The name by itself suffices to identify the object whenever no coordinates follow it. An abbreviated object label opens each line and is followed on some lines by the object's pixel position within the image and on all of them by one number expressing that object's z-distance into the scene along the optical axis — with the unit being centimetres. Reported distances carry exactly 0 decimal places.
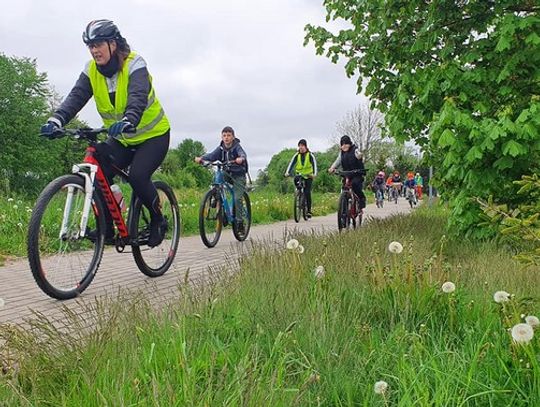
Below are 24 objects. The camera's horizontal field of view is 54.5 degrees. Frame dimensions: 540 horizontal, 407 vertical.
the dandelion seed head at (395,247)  310
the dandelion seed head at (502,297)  226
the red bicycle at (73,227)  368
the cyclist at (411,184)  2443
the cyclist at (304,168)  1359
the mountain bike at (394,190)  3250
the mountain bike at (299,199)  1359
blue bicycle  801
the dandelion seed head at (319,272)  307
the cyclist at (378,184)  2503
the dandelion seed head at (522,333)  186
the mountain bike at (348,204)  938
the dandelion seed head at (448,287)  251
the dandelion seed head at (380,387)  155
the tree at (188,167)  3067
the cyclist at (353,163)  990
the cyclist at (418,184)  3235
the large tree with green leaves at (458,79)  492
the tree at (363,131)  5878
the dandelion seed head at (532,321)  204
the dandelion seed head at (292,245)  343
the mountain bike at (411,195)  2442
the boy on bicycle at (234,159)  848
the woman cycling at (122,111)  414
